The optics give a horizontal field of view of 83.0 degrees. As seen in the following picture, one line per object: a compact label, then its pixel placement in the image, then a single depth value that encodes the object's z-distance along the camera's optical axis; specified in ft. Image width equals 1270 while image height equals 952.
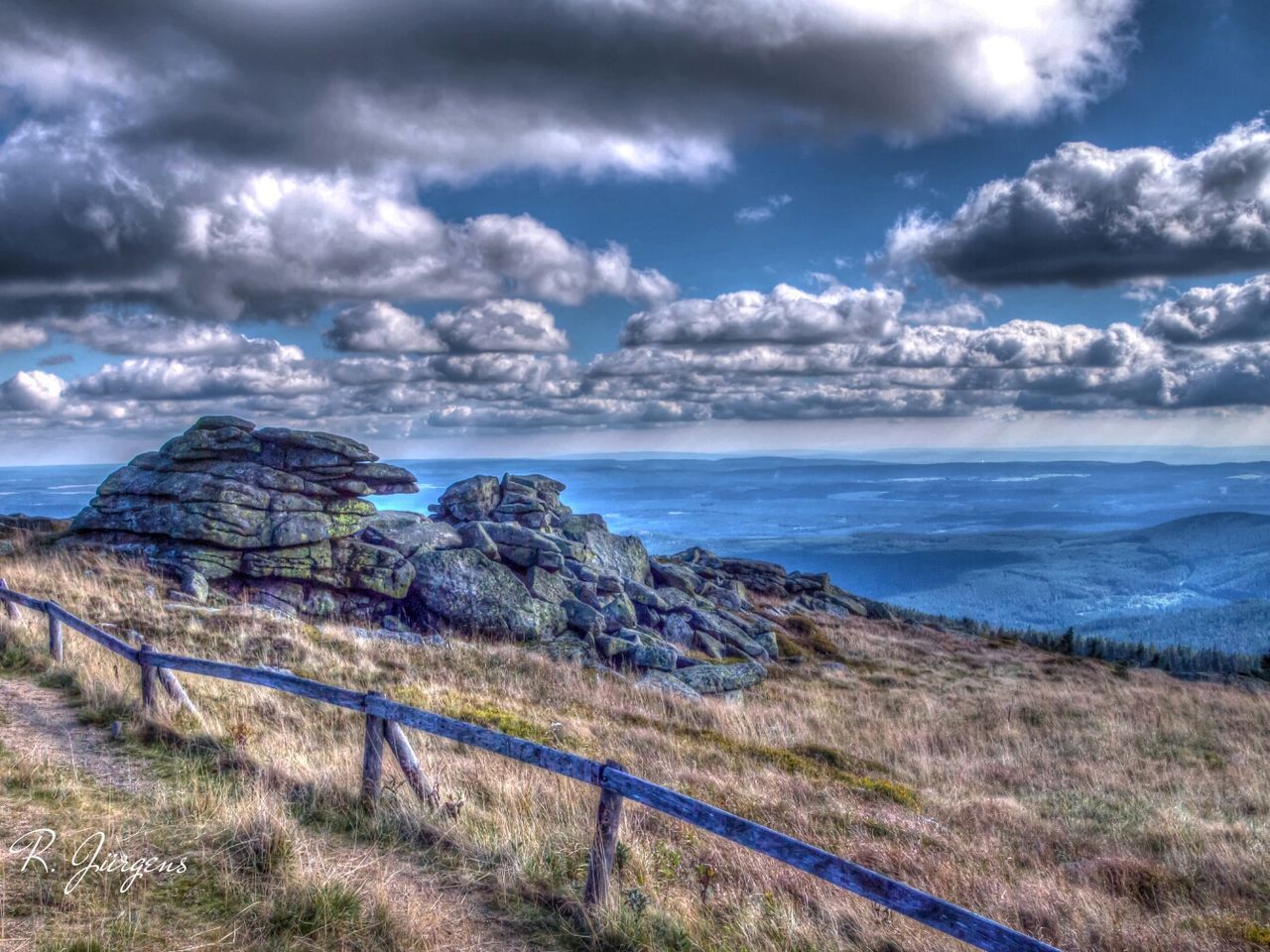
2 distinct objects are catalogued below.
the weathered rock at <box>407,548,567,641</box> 84.94
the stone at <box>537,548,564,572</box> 98.02
